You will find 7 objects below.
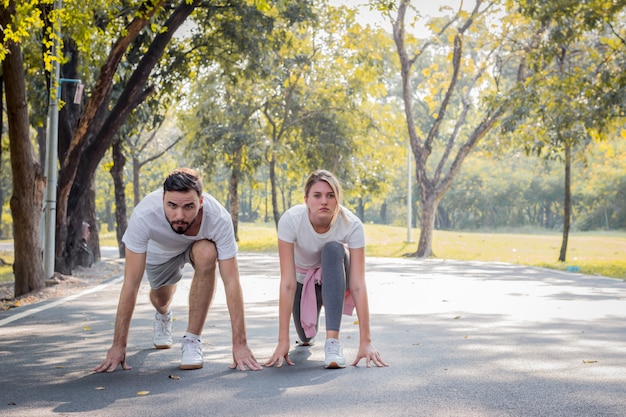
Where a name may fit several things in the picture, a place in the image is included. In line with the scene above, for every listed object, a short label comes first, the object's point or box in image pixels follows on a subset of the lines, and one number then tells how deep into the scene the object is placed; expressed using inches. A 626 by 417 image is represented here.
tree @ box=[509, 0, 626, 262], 813.9
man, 232.2
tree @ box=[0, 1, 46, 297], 506.0
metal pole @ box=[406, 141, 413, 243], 1517.0
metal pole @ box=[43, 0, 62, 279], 613.3
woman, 247.0
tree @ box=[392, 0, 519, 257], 1115.9
